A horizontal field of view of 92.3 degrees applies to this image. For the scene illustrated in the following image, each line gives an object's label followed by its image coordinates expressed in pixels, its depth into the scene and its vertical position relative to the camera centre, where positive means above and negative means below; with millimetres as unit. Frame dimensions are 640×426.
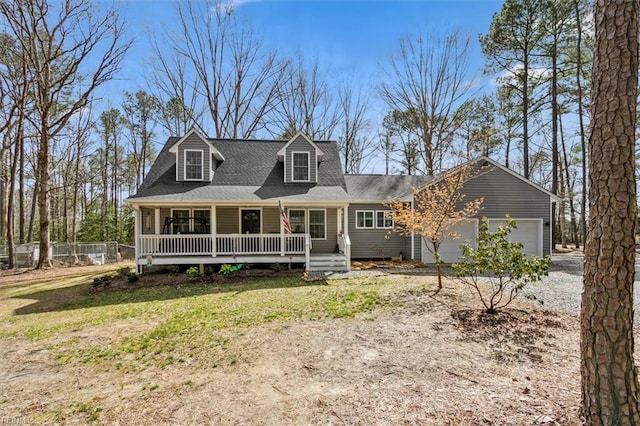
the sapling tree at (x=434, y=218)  8438 -2
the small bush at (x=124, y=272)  11453 -1956
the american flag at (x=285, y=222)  11078 -90
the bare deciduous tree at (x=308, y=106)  24375 +9251
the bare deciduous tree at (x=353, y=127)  25469 +7863
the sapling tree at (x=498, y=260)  5731 -845
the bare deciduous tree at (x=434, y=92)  20781 +9047
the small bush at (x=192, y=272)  11406 -1921
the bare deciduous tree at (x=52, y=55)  14250 +8180
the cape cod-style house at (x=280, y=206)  11773 +567
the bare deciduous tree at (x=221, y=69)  21531 +11087
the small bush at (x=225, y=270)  11555 -1871
